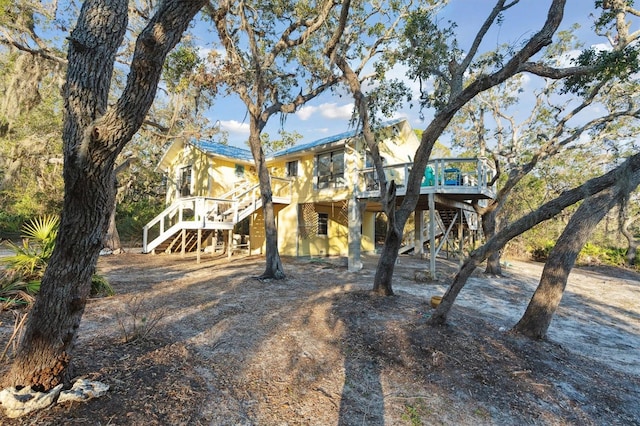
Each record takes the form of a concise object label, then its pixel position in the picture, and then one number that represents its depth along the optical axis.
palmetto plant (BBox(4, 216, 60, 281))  5.74
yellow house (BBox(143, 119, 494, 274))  11.77
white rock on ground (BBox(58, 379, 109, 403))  2.64
